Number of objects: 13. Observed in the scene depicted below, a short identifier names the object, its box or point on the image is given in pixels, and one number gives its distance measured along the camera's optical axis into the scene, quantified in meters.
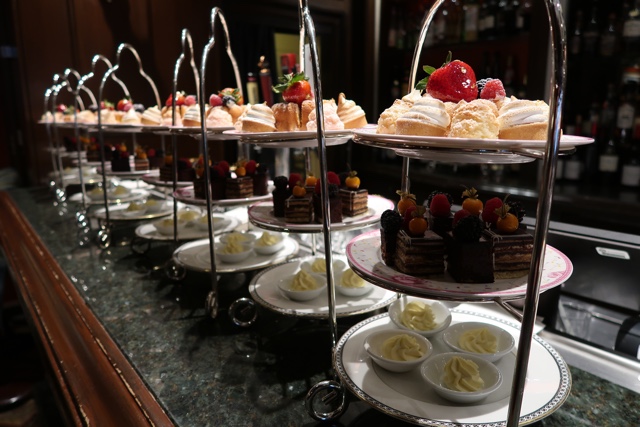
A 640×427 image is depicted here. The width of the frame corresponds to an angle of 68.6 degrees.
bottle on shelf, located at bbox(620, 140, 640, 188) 2.38
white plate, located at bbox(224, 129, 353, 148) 1.18
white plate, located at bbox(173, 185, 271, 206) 1.62
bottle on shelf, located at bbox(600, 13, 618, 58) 2.41
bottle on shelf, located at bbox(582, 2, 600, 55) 2.48
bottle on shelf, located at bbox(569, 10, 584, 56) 2.53
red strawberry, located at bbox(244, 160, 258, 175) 1.85
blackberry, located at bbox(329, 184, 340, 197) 1.33
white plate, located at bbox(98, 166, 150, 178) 2.52
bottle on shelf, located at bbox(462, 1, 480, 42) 2.91
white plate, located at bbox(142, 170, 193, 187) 2.14
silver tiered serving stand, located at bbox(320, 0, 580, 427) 0.57
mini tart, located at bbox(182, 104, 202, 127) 1.74
